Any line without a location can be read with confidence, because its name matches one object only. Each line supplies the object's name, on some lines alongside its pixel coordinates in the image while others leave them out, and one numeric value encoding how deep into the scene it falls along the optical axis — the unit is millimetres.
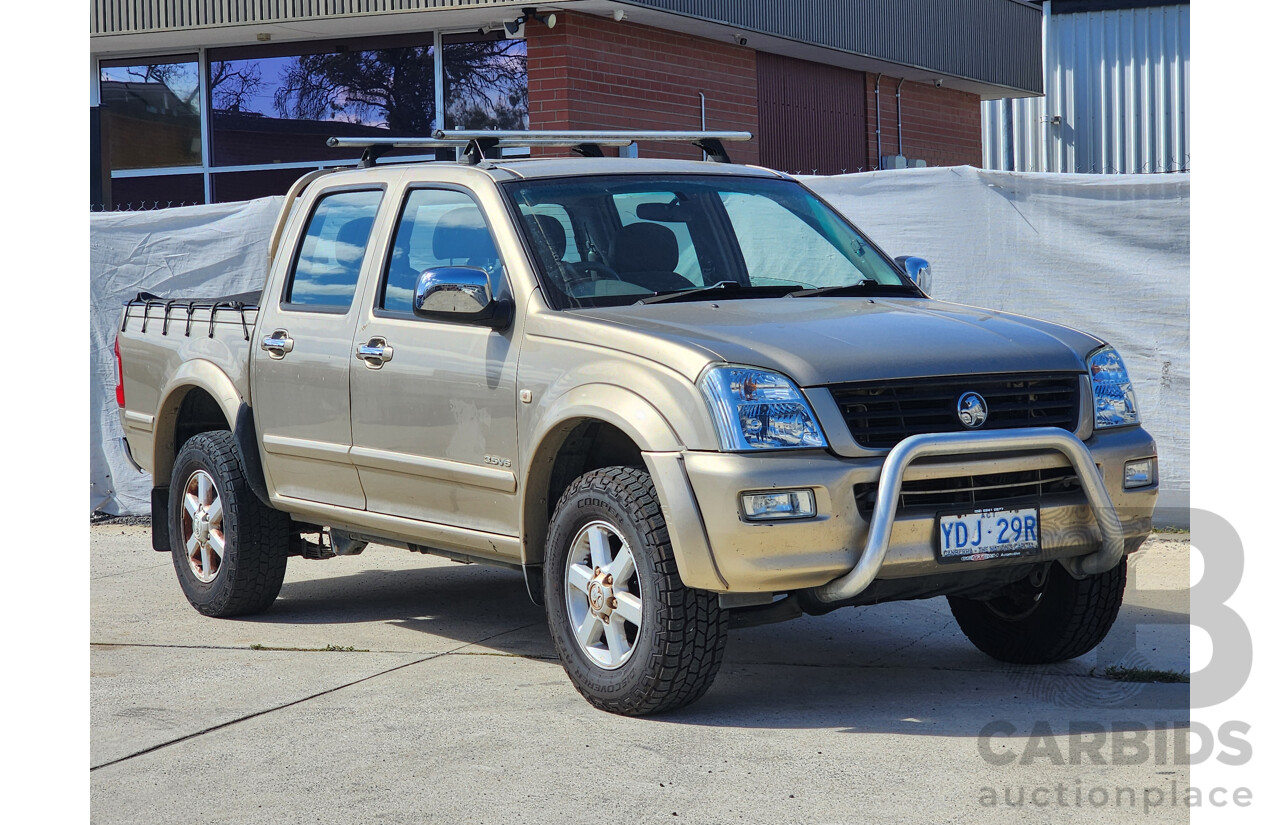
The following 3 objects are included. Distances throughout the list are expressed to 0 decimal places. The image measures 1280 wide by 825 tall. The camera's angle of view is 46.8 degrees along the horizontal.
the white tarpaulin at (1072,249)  8430
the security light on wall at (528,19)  14016
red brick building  14312
